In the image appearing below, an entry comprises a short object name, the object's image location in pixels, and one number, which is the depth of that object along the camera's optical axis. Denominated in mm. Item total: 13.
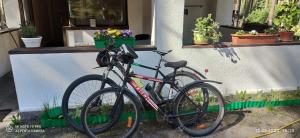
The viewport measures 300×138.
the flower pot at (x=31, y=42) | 2803
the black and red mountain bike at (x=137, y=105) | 2330
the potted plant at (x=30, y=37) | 2809
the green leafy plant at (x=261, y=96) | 3297
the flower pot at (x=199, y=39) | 3125
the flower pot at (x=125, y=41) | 2781
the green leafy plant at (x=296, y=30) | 3618
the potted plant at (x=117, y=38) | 2770
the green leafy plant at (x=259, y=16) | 10378
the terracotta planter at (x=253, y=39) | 3248
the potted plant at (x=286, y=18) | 3449
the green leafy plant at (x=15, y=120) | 2721
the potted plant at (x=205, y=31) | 3091
